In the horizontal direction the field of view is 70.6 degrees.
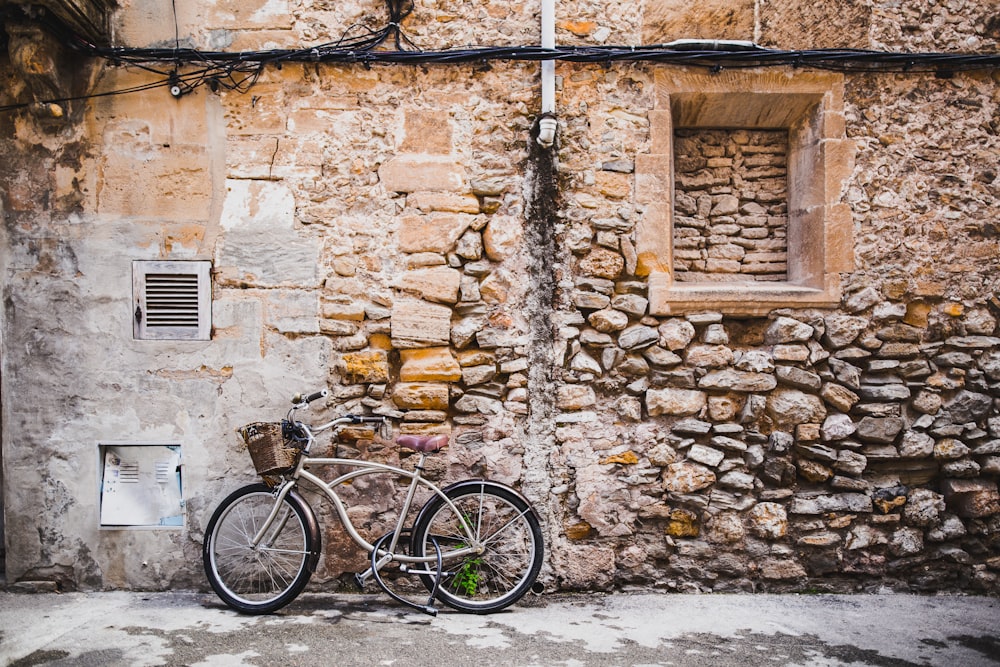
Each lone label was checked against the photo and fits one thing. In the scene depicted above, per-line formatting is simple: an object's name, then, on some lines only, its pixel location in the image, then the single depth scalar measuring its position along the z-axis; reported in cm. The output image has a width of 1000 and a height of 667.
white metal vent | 434
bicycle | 396
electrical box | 432
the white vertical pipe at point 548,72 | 428
